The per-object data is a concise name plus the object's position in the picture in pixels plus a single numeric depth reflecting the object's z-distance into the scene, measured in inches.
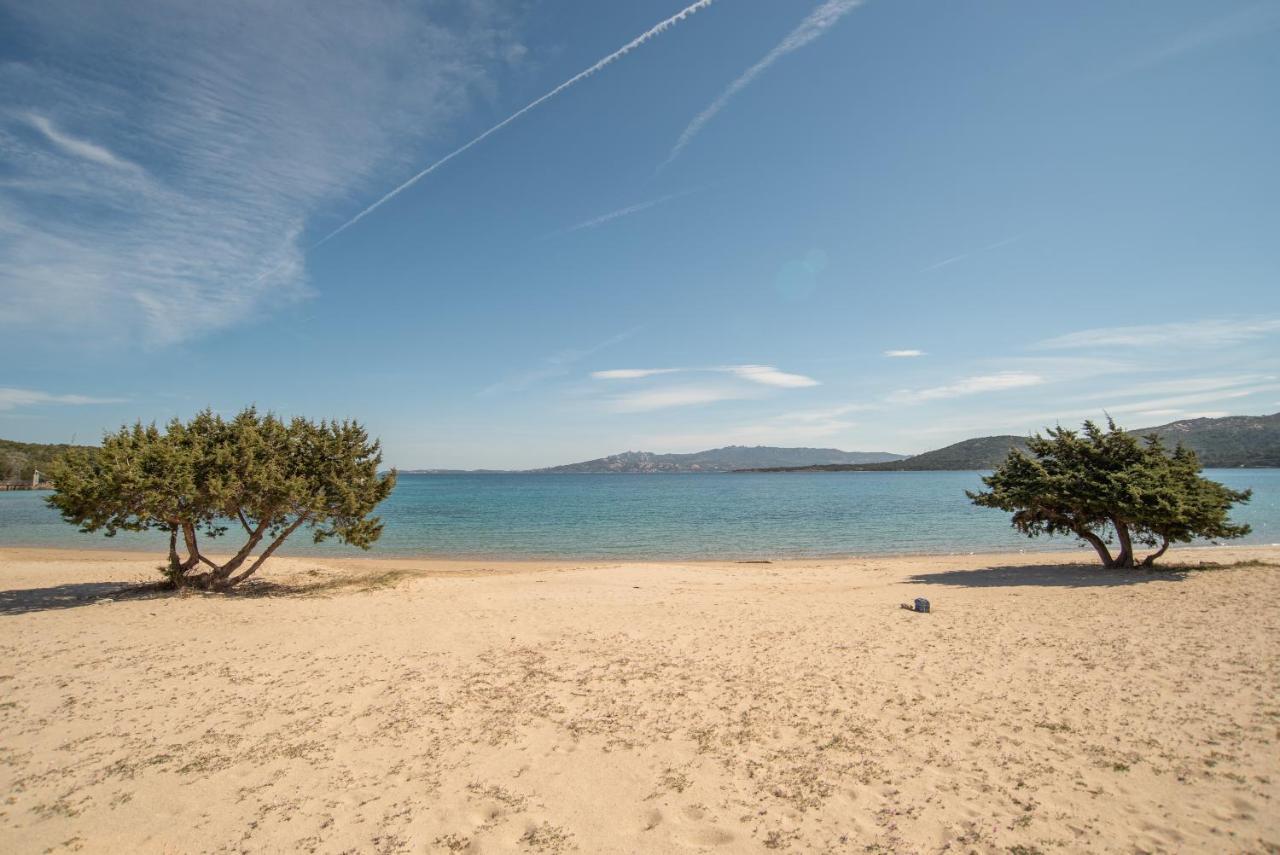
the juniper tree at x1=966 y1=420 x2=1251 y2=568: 683.4
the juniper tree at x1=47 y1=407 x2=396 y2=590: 592.1
